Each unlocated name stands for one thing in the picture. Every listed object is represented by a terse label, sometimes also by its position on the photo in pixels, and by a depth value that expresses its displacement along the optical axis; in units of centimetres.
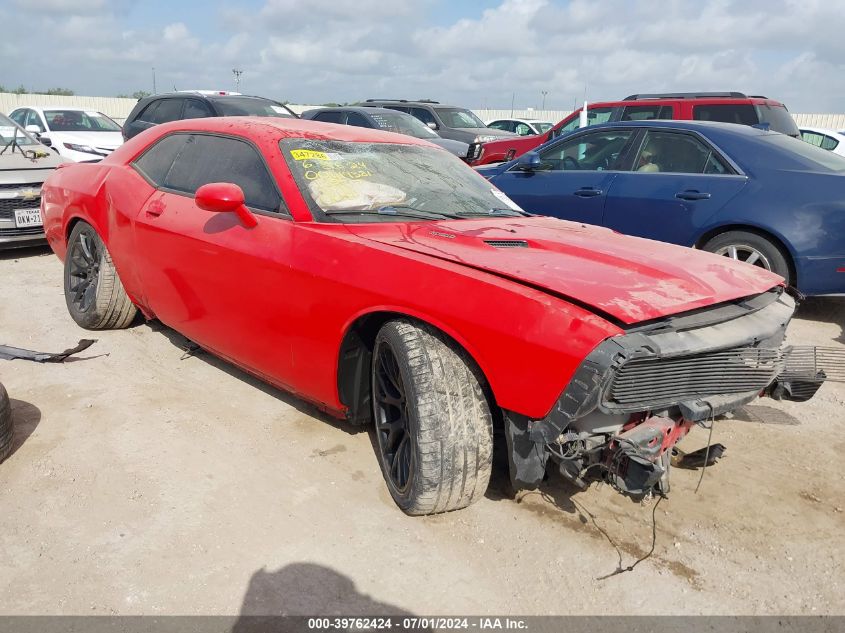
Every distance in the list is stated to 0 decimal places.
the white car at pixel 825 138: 1201
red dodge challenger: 226
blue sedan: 502
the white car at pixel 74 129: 1065
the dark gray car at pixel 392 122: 1052
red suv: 812
